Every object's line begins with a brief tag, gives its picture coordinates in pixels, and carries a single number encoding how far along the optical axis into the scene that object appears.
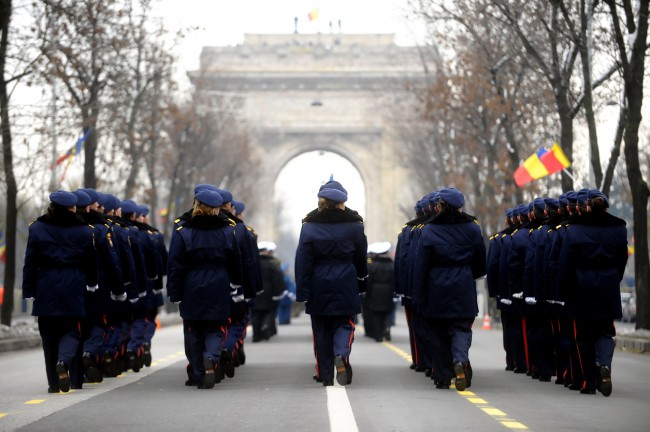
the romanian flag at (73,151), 36.00
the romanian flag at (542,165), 33.25
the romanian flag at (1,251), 58.92
